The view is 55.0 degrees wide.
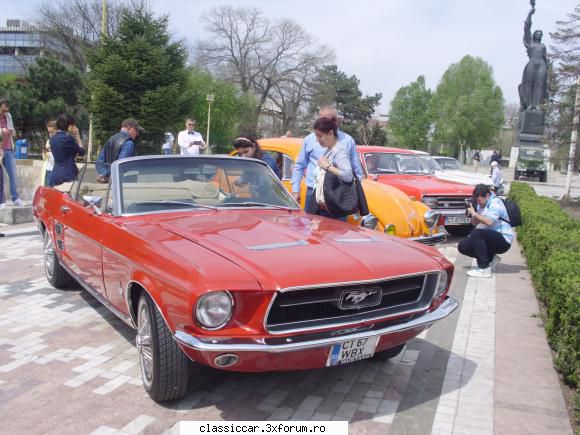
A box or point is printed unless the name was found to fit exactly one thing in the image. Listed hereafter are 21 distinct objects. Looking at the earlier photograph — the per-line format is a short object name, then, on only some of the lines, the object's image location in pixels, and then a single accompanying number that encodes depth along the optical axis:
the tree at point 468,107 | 58.66
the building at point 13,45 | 69.06
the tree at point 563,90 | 17.25
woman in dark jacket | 8.22
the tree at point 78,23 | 41.34
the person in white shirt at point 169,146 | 17.65
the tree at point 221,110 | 46.19
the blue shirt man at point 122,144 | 7.30
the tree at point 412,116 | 64.56
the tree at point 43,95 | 28.84
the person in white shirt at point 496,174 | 17.96
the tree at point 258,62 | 55.47
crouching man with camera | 7.32
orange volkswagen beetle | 7.75
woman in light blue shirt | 5.62
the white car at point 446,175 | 11.32
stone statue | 32.41
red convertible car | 3.01
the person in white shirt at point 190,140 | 11.25
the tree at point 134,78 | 25.70
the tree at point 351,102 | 67.56
